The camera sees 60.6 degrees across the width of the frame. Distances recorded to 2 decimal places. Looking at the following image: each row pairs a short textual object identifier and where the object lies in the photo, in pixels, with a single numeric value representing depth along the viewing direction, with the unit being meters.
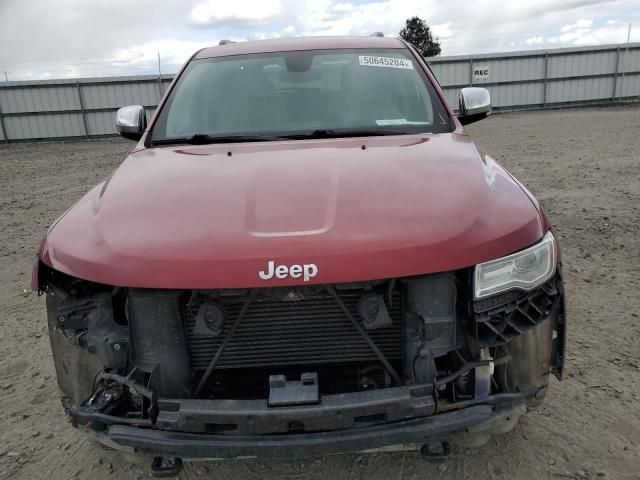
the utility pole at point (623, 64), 21.02
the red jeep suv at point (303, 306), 1.65
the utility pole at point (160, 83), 18.62
